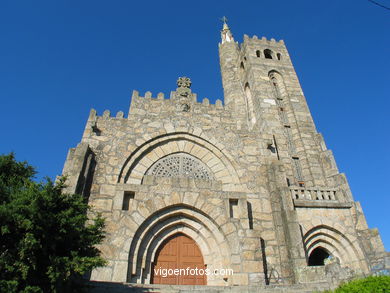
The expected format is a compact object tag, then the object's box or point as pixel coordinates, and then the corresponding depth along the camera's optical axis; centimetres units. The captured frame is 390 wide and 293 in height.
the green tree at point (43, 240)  457
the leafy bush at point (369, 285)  501
